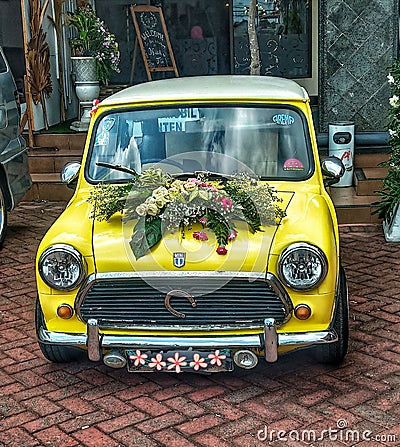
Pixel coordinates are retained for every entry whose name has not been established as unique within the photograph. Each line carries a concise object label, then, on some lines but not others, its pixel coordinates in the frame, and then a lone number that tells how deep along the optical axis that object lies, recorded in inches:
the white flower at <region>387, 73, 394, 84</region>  313.9
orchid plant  450.9
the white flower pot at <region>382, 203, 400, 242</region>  310.3
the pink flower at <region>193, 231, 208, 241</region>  177.9
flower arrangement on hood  179.9
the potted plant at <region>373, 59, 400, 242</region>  312.0
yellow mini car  174.1
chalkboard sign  540.1
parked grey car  316.2
